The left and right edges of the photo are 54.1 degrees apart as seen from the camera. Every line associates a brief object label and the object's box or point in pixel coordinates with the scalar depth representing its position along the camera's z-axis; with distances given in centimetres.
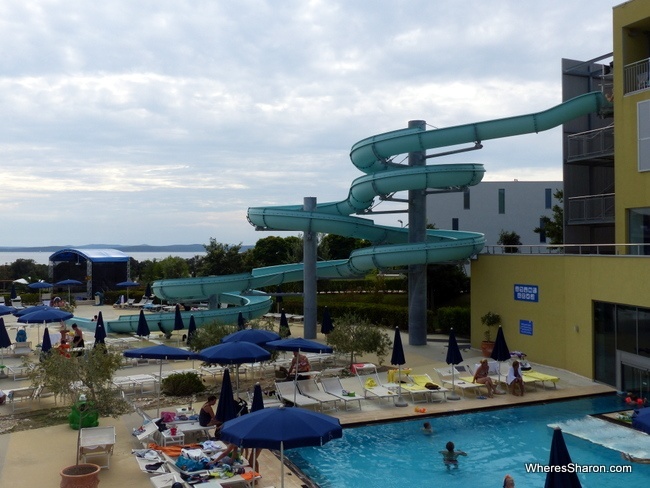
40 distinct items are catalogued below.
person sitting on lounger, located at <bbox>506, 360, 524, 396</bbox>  1719
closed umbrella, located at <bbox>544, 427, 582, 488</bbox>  679
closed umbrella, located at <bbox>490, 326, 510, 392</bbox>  1781
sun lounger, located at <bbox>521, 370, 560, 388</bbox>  1791
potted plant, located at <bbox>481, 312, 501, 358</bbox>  2358
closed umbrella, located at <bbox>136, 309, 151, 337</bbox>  2498
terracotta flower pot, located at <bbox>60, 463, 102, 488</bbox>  985
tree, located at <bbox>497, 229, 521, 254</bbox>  4792
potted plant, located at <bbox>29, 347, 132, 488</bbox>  1287
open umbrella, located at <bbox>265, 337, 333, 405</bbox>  1636
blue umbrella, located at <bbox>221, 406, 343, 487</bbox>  853
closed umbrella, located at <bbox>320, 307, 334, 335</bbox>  2488
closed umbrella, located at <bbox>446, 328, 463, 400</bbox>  1762
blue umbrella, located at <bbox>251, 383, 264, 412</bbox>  1203
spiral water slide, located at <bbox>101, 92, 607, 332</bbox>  2422
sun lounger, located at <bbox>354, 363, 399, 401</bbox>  1642
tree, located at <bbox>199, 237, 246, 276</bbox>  4791
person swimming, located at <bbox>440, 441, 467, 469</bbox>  1226
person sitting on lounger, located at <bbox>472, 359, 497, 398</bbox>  1730
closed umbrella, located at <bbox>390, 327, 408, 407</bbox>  1668
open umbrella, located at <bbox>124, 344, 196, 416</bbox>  1427
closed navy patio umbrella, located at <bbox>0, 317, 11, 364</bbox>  2066
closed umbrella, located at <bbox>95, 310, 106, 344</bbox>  2281
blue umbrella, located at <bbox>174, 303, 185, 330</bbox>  2680
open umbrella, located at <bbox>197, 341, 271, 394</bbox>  1398
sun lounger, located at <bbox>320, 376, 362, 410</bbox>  1598
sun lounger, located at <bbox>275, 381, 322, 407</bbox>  1570
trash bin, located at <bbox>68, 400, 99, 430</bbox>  1281
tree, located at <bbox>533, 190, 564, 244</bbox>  3291
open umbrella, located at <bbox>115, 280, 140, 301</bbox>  4829
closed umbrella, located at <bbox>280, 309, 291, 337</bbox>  2491
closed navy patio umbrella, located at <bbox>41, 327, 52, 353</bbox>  1943
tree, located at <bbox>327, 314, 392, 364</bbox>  2020
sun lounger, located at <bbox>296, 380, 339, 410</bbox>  1591
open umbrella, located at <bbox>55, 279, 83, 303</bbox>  4572
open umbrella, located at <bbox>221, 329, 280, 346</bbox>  1730
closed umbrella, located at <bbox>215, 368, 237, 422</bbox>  1211
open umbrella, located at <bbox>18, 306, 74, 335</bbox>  2228
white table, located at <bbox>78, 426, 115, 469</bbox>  1144
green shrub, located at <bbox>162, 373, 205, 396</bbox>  1734
